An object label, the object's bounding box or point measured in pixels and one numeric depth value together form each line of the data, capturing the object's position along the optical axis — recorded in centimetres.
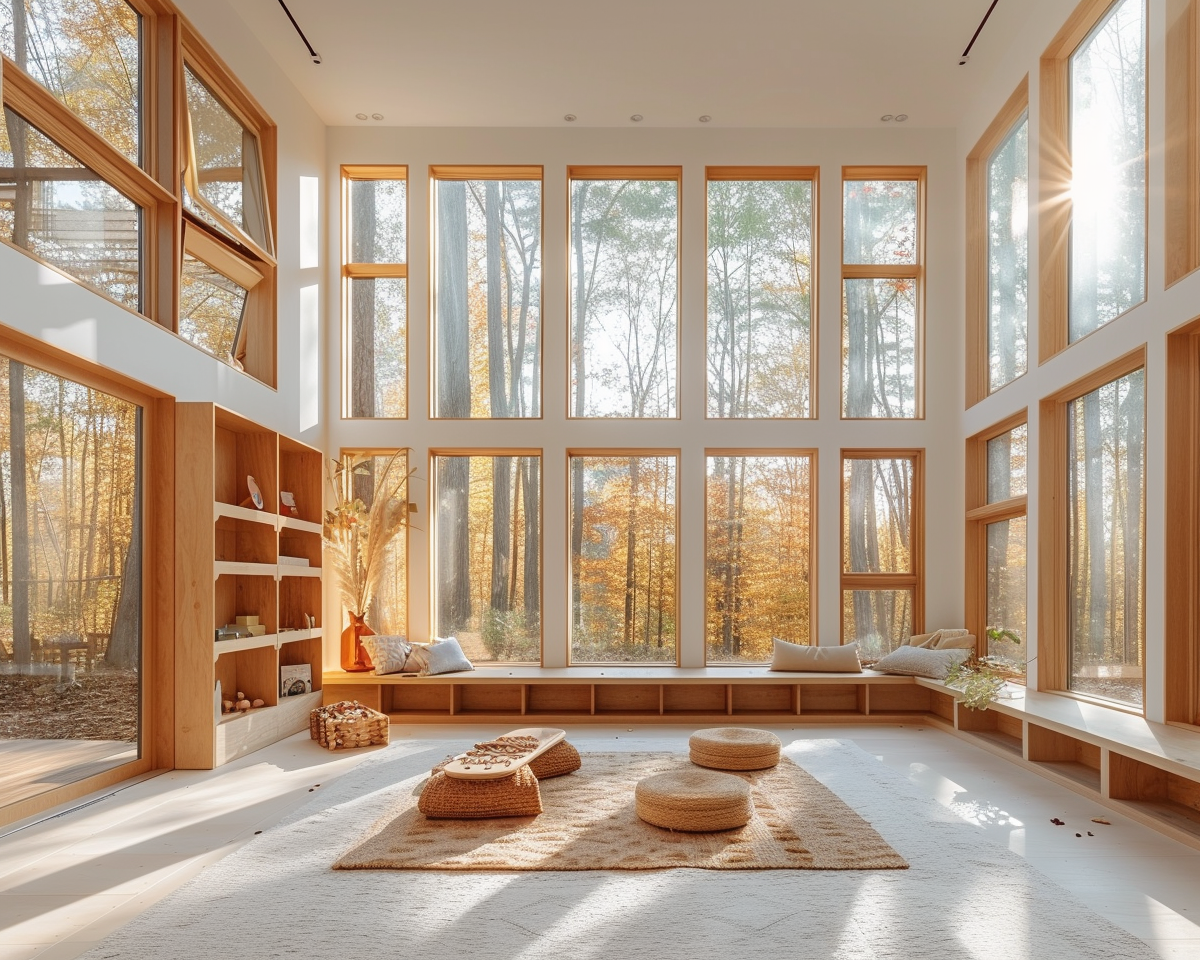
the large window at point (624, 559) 776
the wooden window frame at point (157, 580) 514
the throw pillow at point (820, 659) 725
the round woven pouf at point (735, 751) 513
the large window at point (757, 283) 797
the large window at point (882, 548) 774
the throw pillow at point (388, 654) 712
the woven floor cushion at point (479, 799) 414
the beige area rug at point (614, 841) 357
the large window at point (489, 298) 796
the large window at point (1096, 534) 508
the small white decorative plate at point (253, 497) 611
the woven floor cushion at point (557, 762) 493
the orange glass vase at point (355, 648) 730
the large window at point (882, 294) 791
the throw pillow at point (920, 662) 695
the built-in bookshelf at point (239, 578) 522
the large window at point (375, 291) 799
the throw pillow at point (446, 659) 719
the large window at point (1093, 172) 514
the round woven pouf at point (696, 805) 391
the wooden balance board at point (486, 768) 411
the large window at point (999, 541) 654
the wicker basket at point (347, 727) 592
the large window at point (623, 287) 798
